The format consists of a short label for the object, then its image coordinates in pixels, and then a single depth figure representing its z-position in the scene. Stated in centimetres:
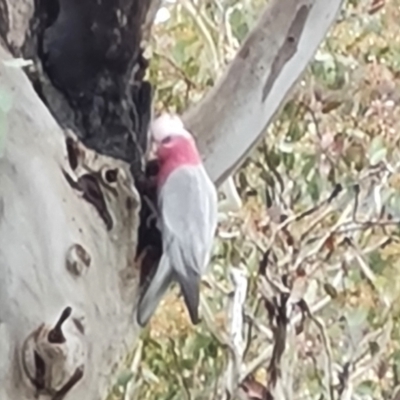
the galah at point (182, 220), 445
